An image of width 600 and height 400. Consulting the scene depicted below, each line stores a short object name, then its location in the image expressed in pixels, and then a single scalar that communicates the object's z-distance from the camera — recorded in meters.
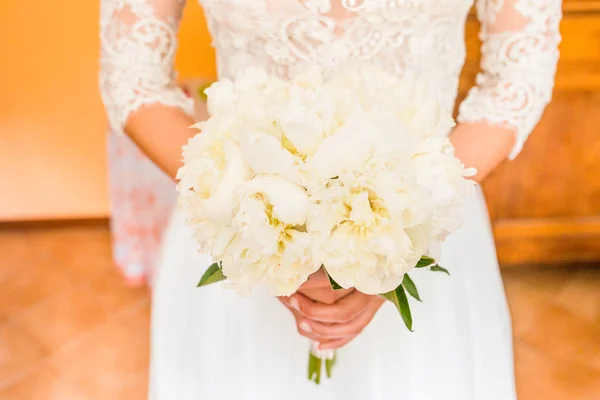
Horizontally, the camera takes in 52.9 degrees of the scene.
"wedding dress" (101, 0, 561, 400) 0.91
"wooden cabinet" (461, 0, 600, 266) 1.83
